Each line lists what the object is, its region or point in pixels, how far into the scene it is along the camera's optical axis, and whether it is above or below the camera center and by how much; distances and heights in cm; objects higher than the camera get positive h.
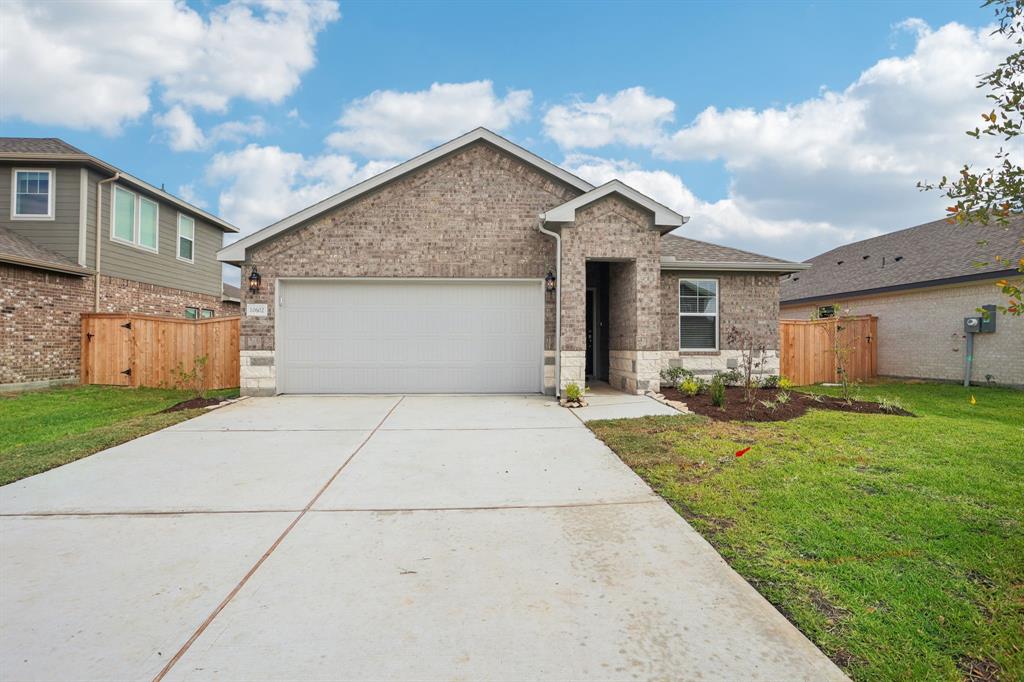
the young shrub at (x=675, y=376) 1134 -64
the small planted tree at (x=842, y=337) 1348 +38
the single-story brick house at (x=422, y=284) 1056 +137
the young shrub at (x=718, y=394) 883 -82
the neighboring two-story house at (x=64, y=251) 1142 +248
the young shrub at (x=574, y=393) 924 -86
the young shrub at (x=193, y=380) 1188 -87
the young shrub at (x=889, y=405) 862 -99
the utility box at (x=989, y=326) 1240 +63
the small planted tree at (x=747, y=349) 1164 +0
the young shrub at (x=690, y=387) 989 -80
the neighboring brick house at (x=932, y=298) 1238 +158
